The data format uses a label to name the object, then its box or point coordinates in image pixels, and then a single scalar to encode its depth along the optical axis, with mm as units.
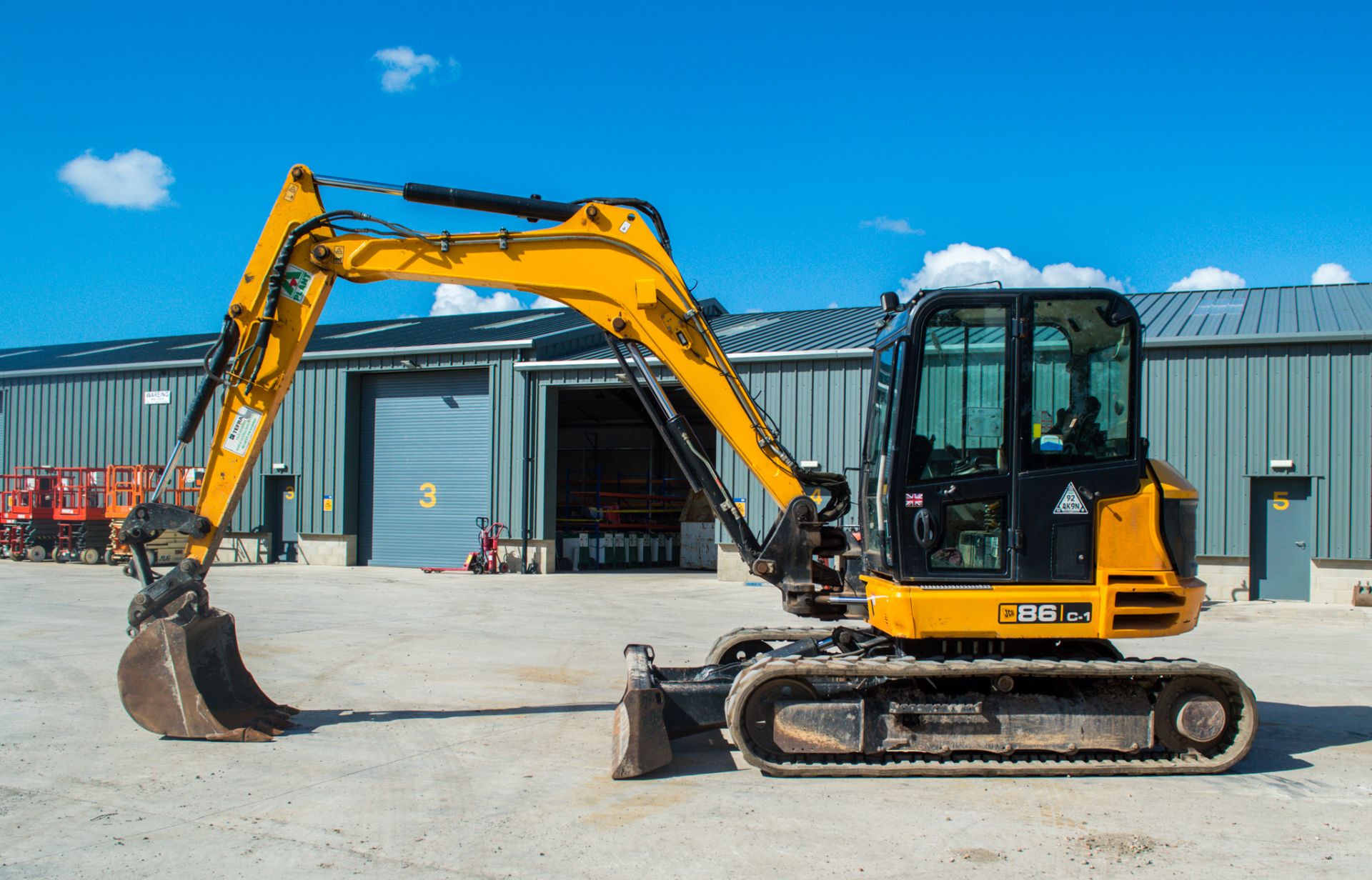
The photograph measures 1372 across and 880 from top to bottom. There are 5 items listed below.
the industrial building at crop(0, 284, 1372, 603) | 18328
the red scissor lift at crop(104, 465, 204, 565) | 24844
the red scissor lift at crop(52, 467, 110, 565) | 25141
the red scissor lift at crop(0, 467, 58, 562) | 25734
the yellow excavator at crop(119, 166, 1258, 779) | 6652
